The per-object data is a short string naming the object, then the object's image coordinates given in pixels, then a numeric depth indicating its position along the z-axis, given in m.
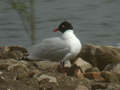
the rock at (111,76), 14.51
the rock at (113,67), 15.76
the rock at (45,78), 13.85
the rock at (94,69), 16.13
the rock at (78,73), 15.25
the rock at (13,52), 18.22
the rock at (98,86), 13.63
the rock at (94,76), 14.79
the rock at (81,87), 13.47
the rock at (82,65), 16.32
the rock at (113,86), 13.63
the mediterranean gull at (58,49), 17.42
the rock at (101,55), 17.47
